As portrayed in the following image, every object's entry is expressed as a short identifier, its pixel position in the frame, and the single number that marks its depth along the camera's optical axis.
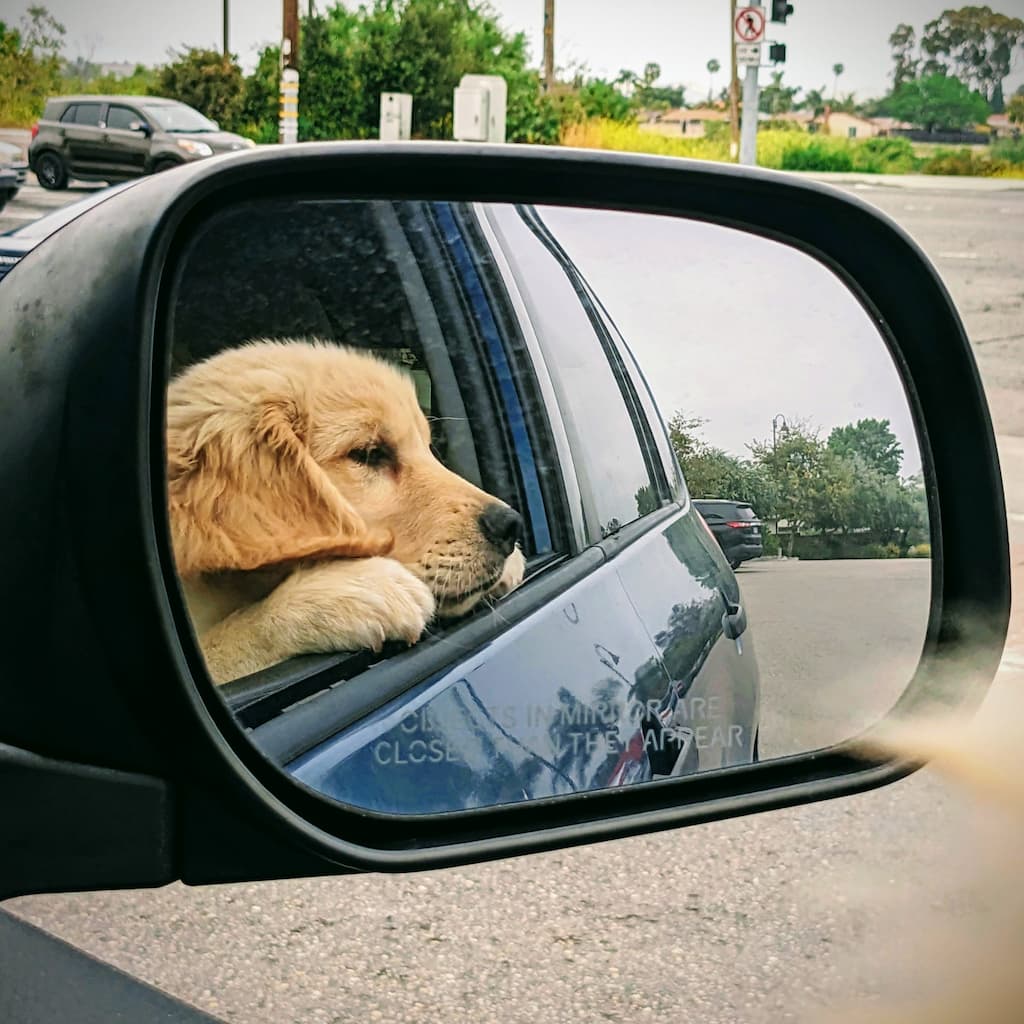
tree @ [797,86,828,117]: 47.12
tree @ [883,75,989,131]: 46.75
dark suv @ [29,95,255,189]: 26.22
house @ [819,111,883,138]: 44.37
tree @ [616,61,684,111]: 40.64
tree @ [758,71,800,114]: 46.97
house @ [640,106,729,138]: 40.25
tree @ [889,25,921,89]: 49.25
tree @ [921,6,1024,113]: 51.16
